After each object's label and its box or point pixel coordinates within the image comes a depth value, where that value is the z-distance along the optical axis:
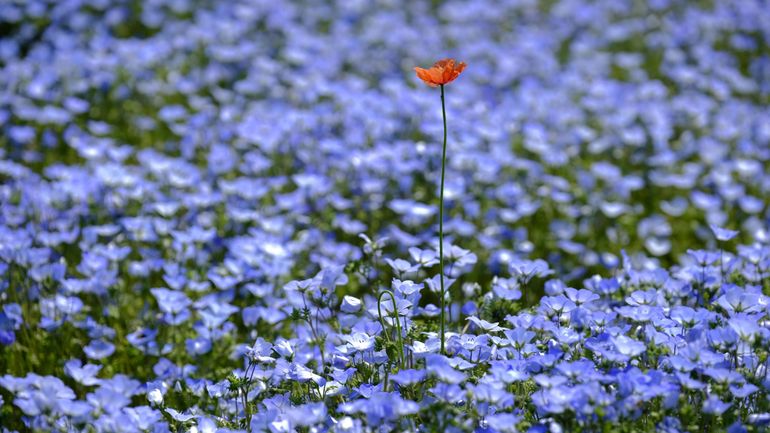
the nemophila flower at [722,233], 6.10
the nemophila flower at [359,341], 4.90
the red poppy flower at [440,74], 4.49
